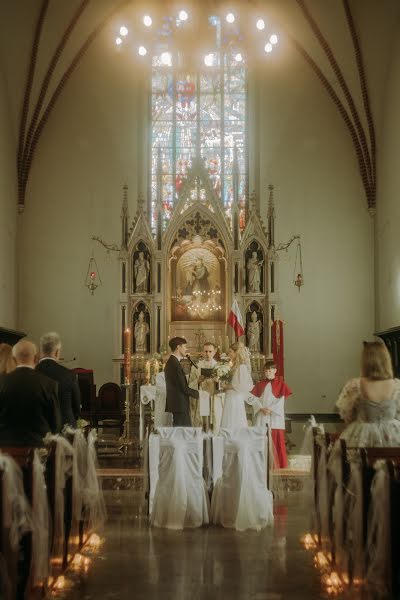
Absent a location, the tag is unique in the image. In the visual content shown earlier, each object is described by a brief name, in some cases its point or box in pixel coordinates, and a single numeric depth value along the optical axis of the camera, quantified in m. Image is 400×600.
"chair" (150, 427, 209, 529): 8.15
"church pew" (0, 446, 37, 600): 5.11
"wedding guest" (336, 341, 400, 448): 6.56
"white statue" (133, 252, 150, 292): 17.31
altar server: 12.16
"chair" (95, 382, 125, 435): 17.09
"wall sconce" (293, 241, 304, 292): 19.20
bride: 10.78
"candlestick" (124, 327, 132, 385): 13.80
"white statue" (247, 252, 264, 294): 17.28
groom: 9.62
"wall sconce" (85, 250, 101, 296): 19.03
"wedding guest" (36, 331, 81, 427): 7.00
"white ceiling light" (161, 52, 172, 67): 20.19
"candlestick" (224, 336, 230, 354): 16.38
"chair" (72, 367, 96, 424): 16.81
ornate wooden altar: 17.23
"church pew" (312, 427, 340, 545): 6.79
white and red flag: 15.45
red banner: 15.57
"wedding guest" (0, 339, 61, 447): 5.98
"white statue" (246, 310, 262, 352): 17.14
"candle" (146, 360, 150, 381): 14.77
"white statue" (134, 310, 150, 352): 17.20
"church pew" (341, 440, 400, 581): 5.44
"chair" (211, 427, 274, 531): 8.07
